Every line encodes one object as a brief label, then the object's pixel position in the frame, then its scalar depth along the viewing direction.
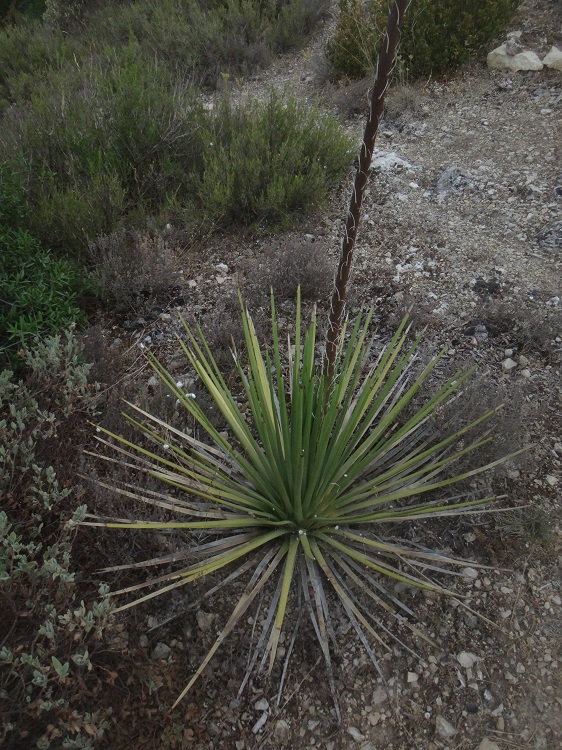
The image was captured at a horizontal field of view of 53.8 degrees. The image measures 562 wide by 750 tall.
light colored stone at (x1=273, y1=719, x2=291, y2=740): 1.99
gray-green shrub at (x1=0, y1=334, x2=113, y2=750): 1.69
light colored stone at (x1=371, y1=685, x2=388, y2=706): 2.05
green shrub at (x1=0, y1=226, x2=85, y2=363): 2.96
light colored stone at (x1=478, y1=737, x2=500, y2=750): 1.95
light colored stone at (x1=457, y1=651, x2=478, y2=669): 2.14
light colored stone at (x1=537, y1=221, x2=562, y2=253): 4.11
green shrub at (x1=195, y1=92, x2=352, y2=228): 4.29
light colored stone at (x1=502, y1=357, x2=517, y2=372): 3.24
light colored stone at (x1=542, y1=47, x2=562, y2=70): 5.75
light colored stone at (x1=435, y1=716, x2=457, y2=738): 1.99
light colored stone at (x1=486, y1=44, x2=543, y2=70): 5.86
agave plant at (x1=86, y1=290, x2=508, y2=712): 2.11
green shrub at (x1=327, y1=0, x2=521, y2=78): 5.90
